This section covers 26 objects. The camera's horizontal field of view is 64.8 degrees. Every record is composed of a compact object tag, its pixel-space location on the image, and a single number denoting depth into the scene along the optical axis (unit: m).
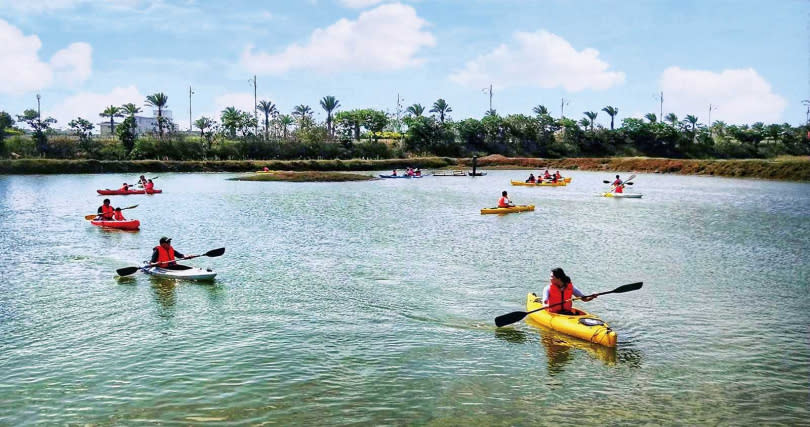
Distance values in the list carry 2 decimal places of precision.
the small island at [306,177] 73.31
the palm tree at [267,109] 128.38
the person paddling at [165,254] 20.67
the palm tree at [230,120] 108.44
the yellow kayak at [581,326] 14.10
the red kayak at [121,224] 32.31
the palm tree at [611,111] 137.75
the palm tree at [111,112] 109.19
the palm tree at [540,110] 137.06
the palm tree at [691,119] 139.55
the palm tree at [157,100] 108.62
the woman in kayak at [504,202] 40.75
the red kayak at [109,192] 51.69
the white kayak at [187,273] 20.06
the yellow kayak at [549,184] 65.97
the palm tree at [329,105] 131.12
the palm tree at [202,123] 103.43
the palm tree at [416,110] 133.00
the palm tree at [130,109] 103.44
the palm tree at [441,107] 132.62
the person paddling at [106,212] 32.81
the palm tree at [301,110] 134.77
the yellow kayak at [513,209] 40.62
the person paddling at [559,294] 15.26
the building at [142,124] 130.73
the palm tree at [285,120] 126.64
